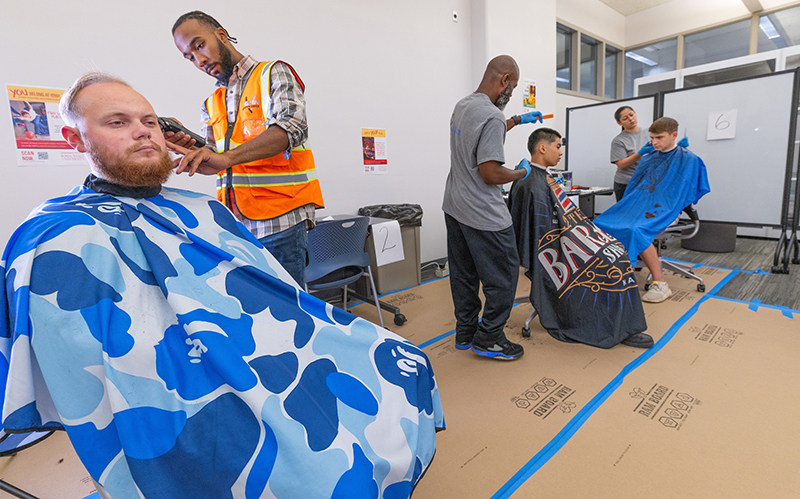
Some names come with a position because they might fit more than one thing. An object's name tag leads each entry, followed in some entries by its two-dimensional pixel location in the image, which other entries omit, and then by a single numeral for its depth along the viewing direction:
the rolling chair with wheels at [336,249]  2.13
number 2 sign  2.83
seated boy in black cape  2.10
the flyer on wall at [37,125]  1.94
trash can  3.17
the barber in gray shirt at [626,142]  3.64
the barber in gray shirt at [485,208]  1.75
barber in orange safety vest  1.22
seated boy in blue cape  2.75
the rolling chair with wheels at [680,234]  2.95
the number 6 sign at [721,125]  3.51
